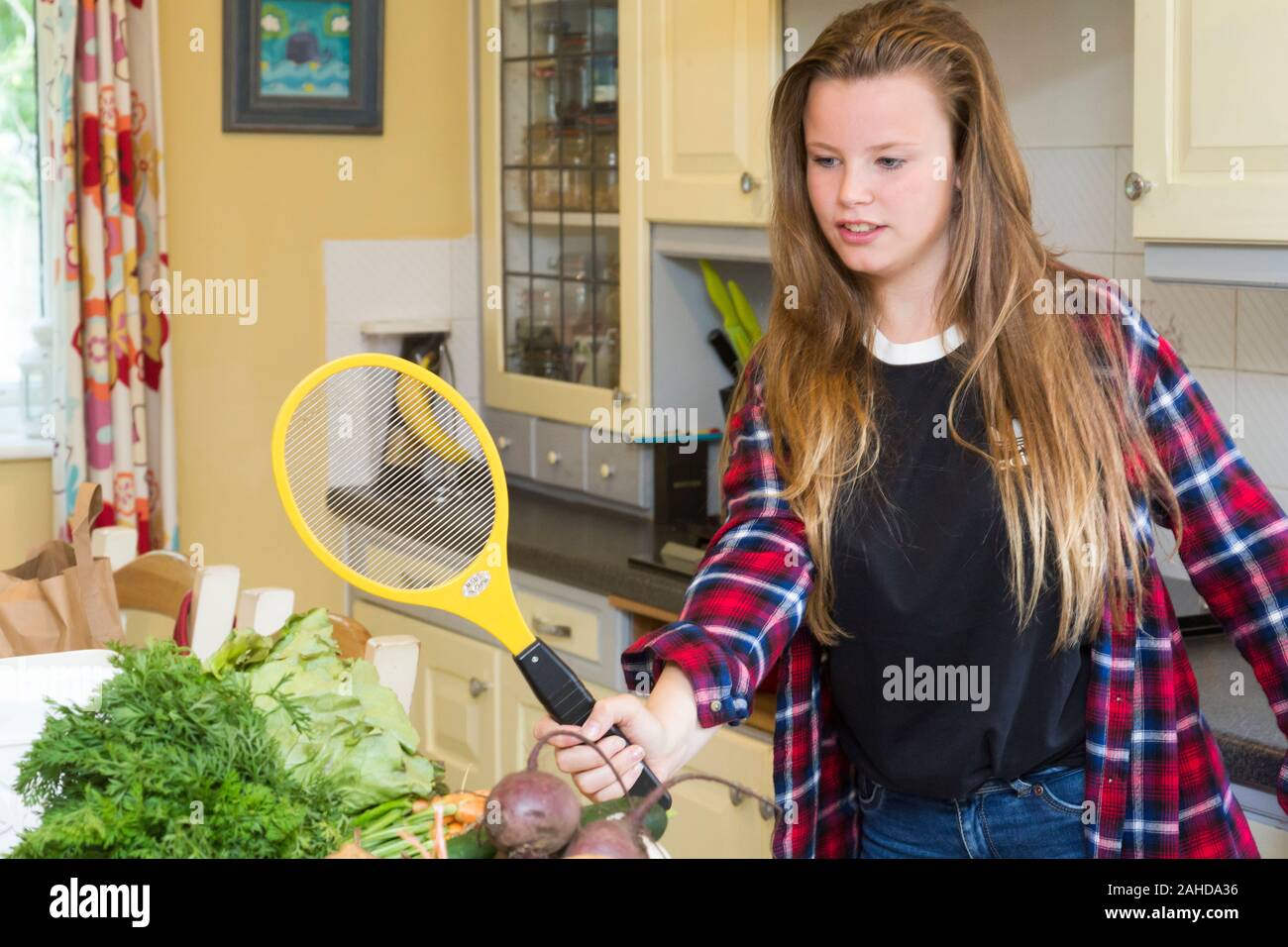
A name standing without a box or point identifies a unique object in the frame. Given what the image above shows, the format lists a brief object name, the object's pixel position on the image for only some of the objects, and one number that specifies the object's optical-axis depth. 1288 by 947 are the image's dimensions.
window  2.98
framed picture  3.06
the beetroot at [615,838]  0.79
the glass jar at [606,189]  2.86
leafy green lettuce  1.03
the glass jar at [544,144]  3.05
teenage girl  1.22
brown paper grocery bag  1.48
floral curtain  2.76
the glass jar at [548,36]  2.98
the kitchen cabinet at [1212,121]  1.59
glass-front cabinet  2.82
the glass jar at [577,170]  2.95
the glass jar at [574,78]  2.91
